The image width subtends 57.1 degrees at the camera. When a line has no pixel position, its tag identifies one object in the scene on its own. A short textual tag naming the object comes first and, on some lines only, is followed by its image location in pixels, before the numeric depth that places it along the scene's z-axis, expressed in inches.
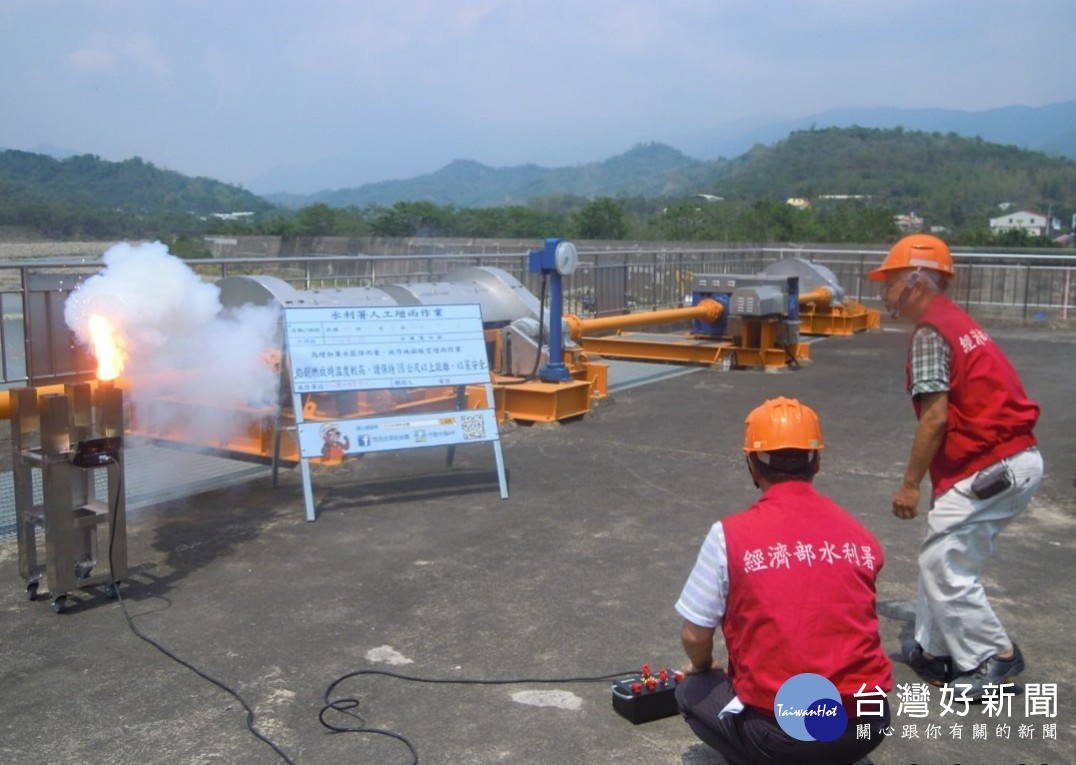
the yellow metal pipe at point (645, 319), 434.0
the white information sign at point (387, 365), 278.7
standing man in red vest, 163.6
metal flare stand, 197.5
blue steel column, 382.0
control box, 154.3
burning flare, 226.2
